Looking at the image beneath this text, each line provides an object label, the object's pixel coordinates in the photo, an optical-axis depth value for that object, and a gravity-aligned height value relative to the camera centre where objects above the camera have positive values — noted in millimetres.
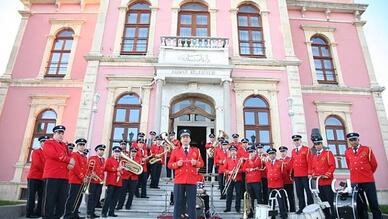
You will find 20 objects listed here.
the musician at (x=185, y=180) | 6141 +587
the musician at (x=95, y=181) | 7938 +702
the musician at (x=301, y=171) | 7877 +1053
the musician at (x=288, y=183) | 8594 +787
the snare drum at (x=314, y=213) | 5828 -43
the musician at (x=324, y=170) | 7048 +985
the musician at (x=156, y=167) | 10517 +1473
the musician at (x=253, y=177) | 8677 +942
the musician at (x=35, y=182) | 7703 +627
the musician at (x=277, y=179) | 7906 +831
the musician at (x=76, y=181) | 7234 +641
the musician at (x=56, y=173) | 6133 +702
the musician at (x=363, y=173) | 6281 +832
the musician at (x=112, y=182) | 8086 +712
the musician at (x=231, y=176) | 8891 +1050
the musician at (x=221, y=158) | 9948 +1717
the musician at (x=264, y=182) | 9370 +879
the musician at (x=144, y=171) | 9836 +1243
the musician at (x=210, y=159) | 11548 +1939
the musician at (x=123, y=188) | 8833 +588
